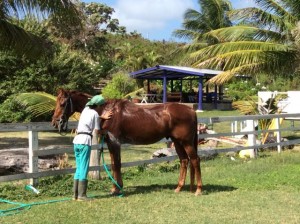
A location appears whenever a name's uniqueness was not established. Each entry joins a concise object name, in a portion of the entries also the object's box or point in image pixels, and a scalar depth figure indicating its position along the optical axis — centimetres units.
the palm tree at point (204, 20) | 3936
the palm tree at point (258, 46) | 1622
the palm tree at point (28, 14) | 1086
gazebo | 3111
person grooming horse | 724
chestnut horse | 770
